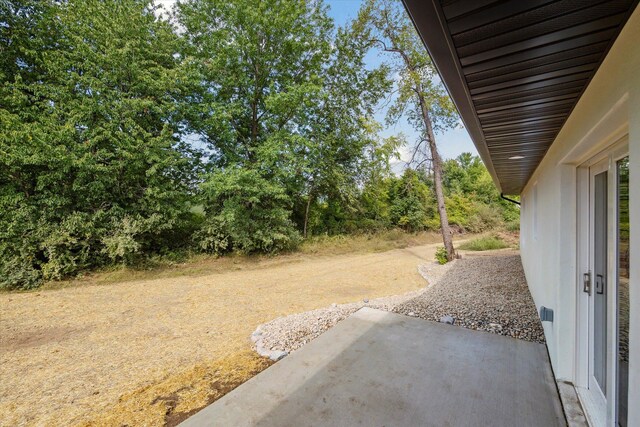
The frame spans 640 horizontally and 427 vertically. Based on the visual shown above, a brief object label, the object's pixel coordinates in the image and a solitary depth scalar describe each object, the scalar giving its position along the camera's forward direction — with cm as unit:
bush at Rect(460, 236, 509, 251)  1177
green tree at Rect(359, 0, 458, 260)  884
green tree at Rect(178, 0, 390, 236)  938
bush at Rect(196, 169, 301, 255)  884
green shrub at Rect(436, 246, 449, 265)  881
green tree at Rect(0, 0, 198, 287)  616
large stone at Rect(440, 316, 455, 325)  324
